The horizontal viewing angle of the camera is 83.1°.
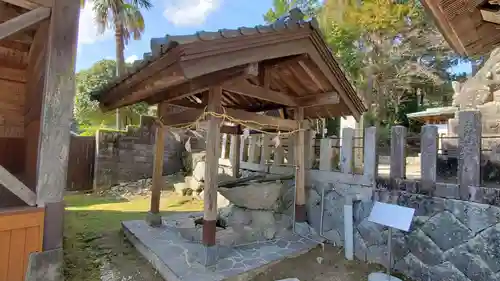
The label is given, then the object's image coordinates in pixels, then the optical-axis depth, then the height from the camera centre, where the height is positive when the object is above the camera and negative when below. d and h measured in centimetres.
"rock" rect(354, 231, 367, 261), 486 -163
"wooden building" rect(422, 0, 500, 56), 271 +142
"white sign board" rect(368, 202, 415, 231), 371 -84
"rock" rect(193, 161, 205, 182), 1009 -90
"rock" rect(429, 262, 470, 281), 382 -162
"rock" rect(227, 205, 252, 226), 610 -150
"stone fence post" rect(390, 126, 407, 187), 451 +1
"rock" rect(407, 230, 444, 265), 405 -137
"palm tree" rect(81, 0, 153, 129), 1491 +680
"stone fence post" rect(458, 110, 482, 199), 373 +7
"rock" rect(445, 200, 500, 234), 357 -73
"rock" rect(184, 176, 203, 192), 999 -134
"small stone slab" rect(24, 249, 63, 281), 317 -143
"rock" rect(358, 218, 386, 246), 470 -134
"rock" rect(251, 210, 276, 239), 576 -152
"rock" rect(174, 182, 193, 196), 1017 -156
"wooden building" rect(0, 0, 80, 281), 304 -22
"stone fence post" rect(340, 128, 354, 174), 527 +3
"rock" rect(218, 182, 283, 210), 589 -96
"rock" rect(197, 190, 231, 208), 812 -158
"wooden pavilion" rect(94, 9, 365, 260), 346 +105
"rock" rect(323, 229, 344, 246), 532 -163
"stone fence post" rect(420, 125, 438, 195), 415 -3
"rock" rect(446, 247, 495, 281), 359 -141
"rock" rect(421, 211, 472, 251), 382 -104
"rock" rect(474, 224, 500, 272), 351 -112
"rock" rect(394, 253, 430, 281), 418 -172
